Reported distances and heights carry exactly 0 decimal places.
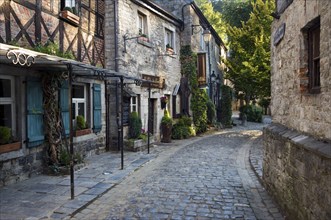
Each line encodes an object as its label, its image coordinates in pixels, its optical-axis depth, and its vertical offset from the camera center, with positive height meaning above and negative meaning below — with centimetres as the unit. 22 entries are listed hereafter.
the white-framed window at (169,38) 1470 +331
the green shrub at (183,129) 1464 -120
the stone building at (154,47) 1056 +238
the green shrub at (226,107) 2117 -20
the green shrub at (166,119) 1366 -65
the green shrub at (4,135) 603 -58
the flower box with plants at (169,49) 1449 +272
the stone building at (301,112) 324 -12
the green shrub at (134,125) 1105 -75
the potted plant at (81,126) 865 -60
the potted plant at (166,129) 1358 -110
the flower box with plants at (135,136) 1068 -115
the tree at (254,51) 1499 +283
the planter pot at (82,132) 851 -78
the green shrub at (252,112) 2607 -70
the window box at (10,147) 595 -83
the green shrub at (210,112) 1839 -48
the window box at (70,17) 803 +242
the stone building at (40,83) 616 +55
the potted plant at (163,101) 1373 +17
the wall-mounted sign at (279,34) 509 +123
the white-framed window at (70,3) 837 +291
